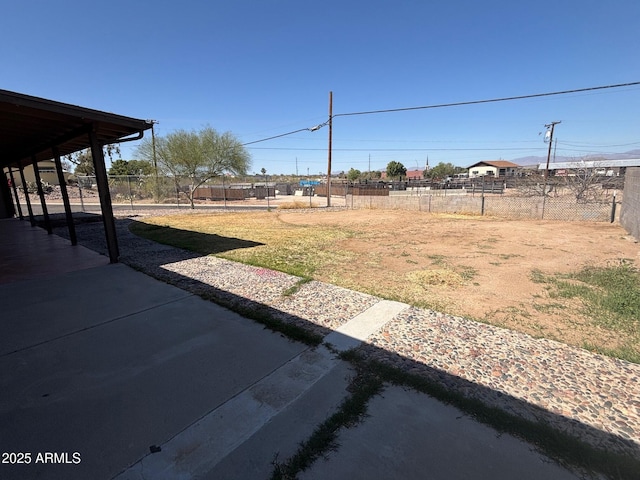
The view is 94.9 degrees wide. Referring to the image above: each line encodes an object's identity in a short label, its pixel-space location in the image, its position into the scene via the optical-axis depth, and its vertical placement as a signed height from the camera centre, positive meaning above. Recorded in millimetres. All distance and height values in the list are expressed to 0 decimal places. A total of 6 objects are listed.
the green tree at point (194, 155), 25203 +2961
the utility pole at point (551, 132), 33188 +5240
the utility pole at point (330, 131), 21609 +3914
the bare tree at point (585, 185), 15891 -391
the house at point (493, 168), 72938 +3181
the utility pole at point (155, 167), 25378 +2038
